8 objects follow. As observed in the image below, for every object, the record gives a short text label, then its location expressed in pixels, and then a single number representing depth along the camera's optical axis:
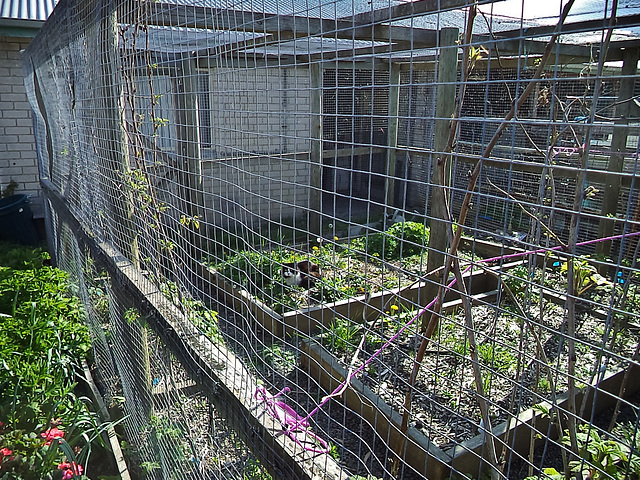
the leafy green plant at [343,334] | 4.05
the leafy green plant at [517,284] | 4.66
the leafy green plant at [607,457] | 1.30
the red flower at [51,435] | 2.76
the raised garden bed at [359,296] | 4.37
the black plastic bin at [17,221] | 7.06
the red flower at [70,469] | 2.60
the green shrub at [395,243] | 6.66
